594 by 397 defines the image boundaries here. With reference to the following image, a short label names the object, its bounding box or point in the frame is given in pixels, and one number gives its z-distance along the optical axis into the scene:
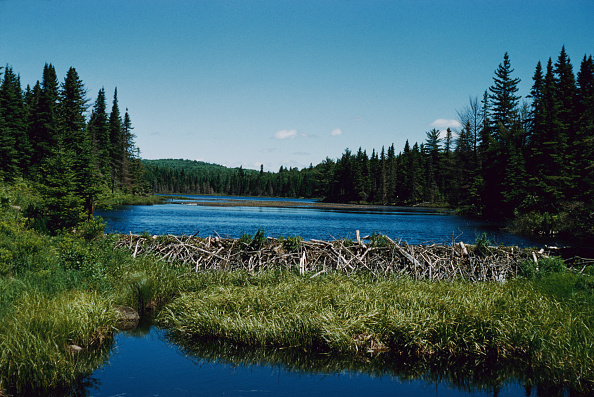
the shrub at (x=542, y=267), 15.01
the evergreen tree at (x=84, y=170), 20.64
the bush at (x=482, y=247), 16.75
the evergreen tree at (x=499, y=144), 57.97
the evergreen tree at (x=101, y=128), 74.38
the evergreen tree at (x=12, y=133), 46.56
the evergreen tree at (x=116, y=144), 83.81
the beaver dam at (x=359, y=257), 16.31
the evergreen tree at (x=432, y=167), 109.88
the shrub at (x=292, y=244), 16.88
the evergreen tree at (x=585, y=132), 35.62
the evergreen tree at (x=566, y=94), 44.62
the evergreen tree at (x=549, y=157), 41.25
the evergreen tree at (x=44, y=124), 58.72
